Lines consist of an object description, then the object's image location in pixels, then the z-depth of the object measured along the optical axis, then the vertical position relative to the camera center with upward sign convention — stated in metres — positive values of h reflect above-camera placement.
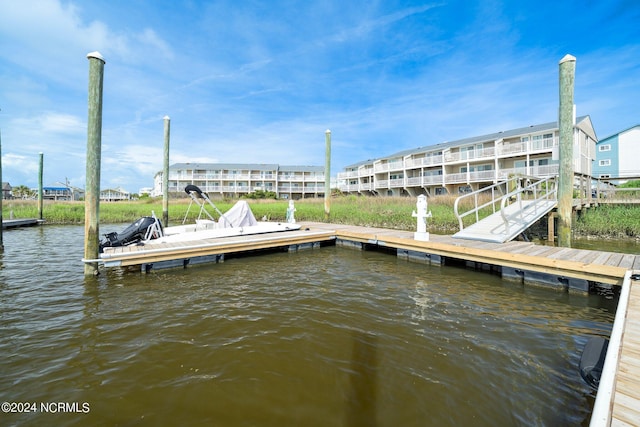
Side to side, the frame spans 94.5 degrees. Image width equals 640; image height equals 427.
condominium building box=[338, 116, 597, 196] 25.58 +5.53
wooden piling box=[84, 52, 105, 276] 6.30 +1.27
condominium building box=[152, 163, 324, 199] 52.62 +6.06
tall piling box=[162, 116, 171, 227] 13.18 +1.95
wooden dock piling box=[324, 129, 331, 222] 14.62 +2.51
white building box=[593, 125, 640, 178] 30.84 +6.61
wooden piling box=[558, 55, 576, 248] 7.61 +1.79
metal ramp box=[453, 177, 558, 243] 8.06 -0.27
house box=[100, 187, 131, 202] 76.37 +4.49
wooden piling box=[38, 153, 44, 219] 19.00 +1.95
